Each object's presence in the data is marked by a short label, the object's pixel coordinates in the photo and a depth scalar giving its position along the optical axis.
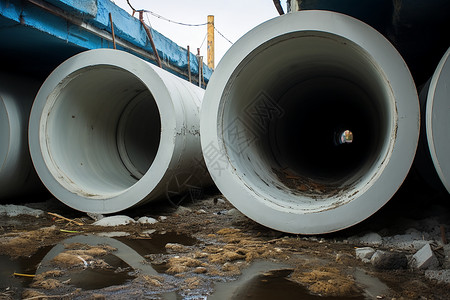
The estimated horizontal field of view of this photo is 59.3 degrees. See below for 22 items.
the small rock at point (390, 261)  2.70
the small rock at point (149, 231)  3.87
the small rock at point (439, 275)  2.44
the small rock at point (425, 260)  2.68
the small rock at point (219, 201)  5.87
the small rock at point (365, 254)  2.88
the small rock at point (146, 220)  4.34
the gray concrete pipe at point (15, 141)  4.92
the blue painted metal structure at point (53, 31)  4.40
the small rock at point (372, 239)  3.39
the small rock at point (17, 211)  4.67
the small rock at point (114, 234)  3.74
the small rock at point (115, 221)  4.19
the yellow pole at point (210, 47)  17.22
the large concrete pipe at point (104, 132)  4.48
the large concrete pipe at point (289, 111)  3.22
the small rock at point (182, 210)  5.00
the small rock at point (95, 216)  4.45
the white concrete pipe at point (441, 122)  2.98
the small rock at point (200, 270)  2.63
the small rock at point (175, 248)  3.22
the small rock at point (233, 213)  4.85
